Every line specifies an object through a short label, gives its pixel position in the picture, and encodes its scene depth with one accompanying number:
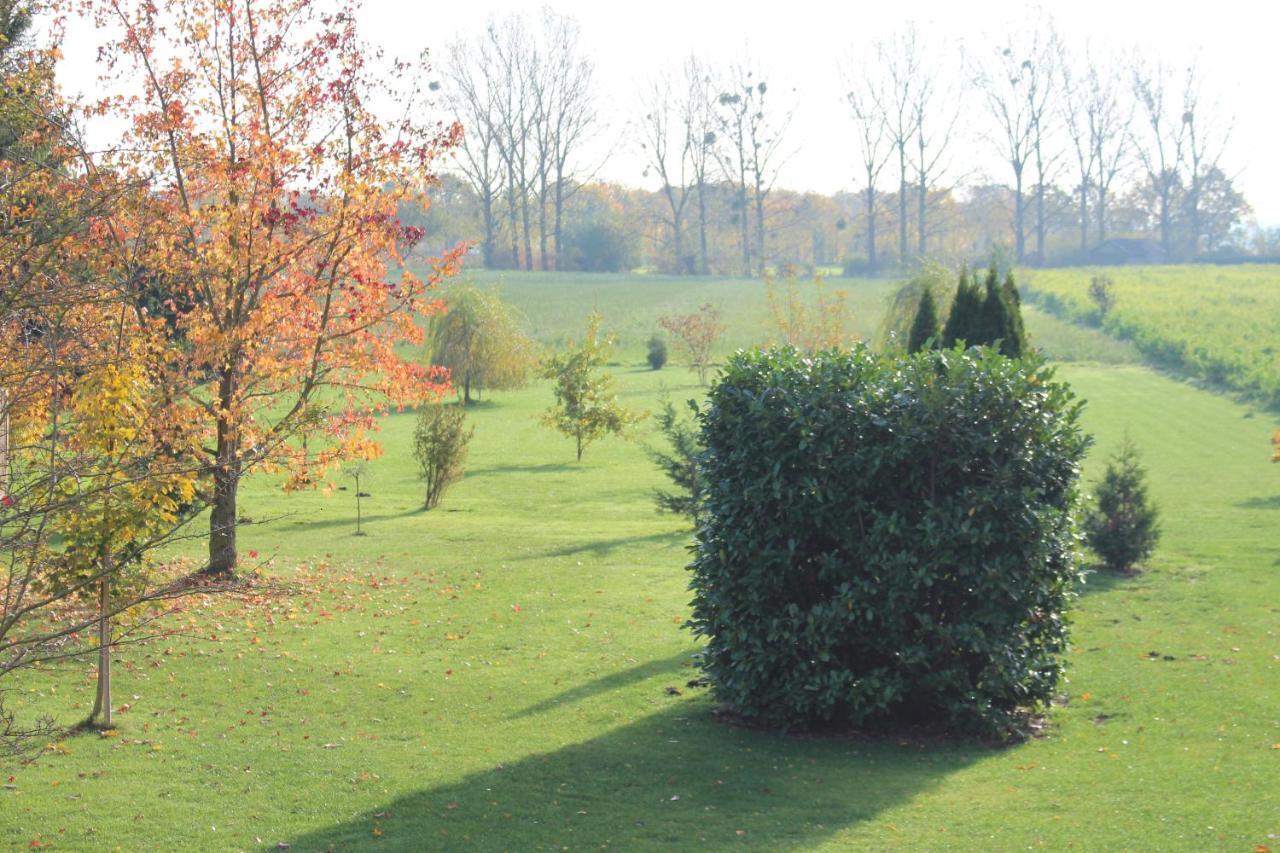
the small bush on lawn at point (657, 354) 63.38
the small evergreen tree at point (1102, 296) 69.19
